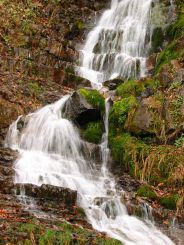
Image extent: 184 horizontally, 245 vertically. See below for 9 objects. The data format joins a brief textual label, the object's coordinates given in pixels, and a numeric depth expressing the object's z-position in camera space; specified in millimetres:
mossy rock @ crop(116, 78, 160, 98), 12945
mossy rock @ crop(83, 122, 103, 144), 12211
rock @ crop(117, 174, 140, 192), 10414
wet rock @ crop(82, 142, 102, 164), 11797
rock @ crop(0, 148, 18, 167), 10414
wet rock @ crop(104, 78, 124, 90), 15266
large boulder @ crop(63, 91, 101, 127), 12305
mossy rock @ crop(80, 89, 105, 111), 12391
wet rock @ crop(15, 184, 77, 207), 8844
